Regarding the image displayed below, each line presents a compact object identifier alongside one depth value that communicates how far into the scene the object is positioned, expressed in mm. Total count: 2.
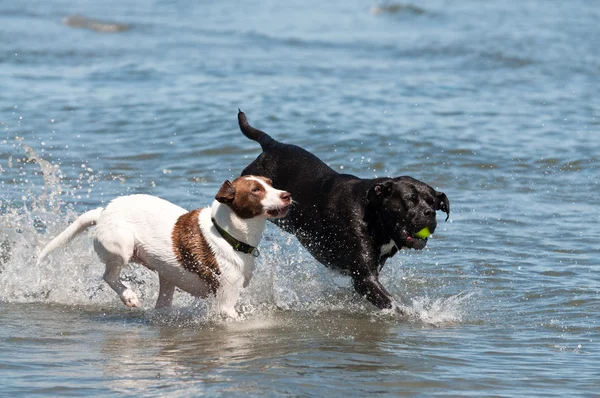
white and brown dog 13250
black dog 14359
